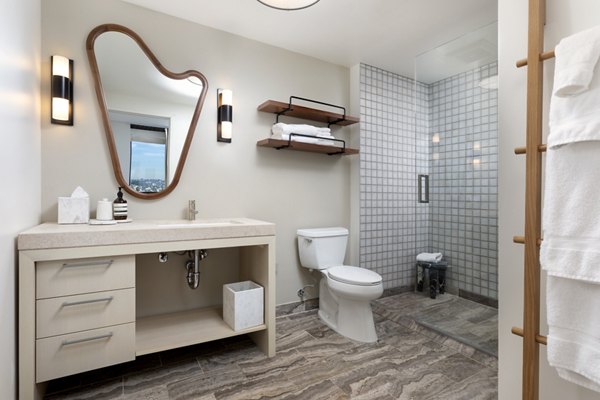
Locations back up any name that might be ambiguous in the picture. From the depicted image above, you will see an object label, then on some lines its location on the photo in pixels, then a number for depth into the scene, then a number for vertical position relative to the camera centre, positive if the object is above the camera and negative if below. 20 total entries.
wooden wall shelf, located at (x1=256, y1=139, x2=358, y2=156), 2.36 +0.43
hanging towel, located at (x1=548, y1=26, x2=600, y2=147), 0.91 +0.35
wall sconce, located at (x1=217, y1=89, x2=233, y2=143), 2.28 +0.64
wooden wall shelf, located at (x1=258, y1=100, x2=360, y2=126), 2.40 +0.74
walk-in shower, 2.39 +0.22
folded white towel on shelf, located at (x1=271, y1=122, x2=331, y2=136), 2.40 +0.57
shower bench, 2.77 -0.74
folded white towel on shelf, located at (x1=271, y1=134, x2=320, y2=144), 2.39 +0.49
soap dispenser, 1.90 -0.08
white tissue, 1.76 +0.02
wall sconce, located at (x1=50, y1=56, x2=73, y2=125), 1.75 +0.63
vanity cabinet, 1.35 -0.48
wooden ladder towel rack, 1.08 +0.01
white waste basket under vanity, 1.87 -0.71
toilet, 2.11 -0.63
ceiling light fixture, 1.69 +1.11
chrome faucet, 2.14 -0.10
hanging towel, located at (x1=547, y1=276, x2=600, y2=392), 0.91 -0.42
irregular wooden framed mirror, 1.95 +0.62
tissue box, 1.71 -0.08
